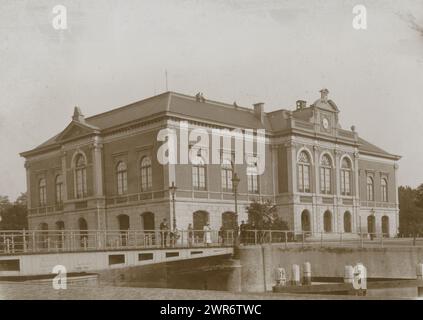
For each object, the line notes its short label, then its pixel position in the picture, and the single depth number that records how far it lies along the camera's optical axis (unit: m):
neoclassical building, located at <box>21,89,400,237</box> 33.94
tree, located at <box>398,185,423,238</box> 37.19
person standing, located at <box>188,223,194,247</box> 32.66
